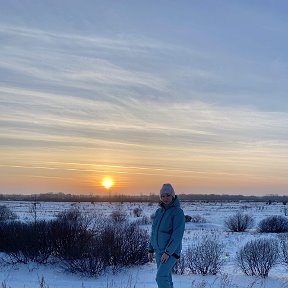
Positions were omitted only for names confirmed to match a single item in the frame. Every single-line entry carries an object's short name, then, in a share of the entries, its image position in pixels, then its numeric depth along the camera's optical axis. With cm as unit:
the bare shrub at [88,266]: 834
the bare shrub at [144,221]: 2351
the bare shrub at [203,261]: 870
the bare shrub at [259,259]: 869
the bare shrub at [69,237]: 893
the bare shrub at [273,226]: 2025
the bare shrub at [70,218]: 1008
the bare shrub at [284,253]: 938
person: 529
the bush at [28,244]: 929
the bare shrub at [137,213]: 3189
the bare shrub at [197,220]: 2557
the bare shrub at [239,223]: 2152
